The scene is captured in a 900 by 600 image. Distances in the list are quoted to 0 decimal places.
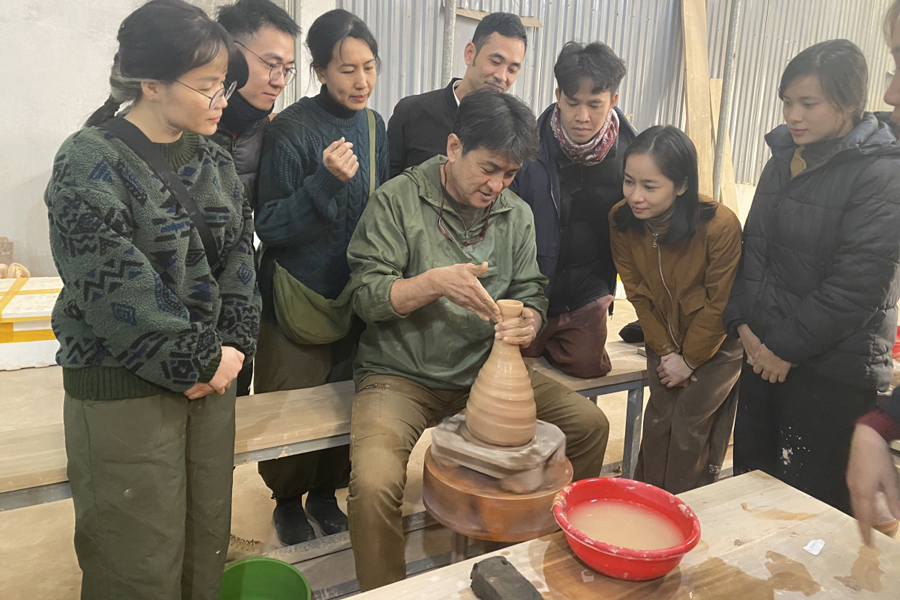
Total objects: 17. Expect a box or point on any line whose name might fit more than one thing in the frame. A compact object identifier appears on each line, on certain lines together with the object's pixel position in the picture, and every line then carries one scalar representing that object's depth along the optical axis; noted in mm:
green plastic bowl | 2156
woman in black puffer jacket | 1986
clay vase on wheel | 1979
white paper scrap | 1616
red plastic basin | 1388
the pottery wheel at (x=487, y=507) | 1871
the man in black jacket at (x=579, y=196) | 2594
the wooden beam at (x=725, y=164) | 5203
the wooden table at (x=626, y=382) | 2924
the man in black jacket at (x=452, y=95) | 2822
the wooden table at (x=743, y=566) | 1423
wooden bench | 1899
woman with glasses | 1486
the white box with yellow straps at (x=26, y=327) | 4492
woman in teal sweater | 2332
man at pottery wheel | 2166
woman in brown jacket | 2477
